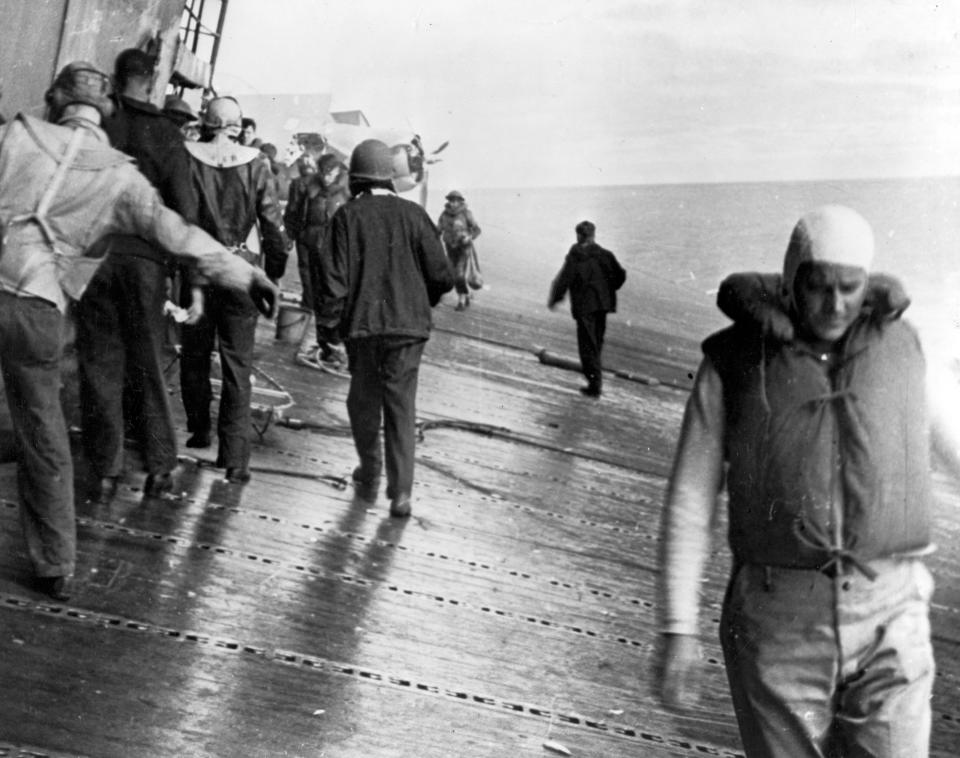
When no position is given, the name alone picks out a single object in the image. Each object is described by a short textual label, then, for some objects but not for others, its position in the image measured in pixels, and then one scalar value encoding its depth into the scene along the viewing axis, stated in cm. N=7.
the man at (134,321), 717
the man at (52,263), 554
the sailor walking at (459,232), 2303
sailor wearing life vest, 324
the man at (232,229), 794
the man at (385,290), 817
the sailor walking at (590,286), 1623
